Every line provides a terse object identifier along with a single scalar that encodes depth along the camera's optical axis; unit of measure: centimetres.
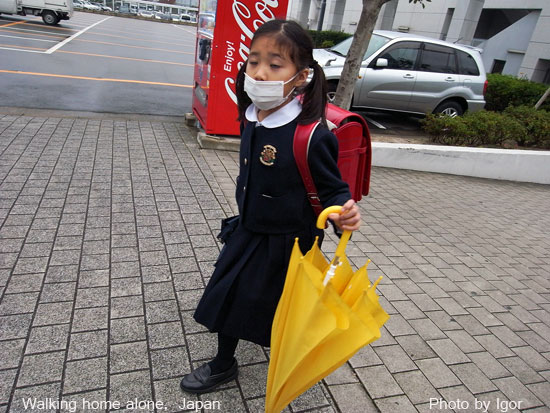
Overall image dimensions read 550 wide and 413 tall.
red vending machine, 519
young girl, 156
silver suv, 751
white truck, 1772
